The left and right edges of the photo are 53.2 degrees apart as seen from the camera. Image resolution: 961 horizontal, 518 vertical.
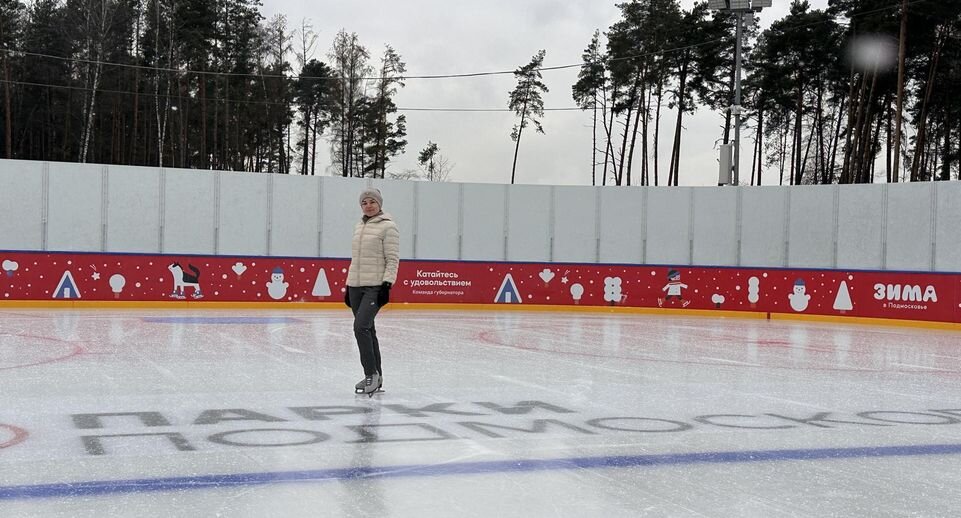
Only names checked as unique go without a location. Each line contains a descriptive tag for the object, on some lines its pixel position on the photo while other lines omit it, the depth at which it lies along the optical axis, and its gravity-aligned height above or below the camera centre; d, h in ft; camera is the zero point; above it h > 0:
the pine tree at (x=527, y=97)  194.18 +32.99
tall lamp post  78.71 +19.27
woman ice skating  26.20 -0.60
